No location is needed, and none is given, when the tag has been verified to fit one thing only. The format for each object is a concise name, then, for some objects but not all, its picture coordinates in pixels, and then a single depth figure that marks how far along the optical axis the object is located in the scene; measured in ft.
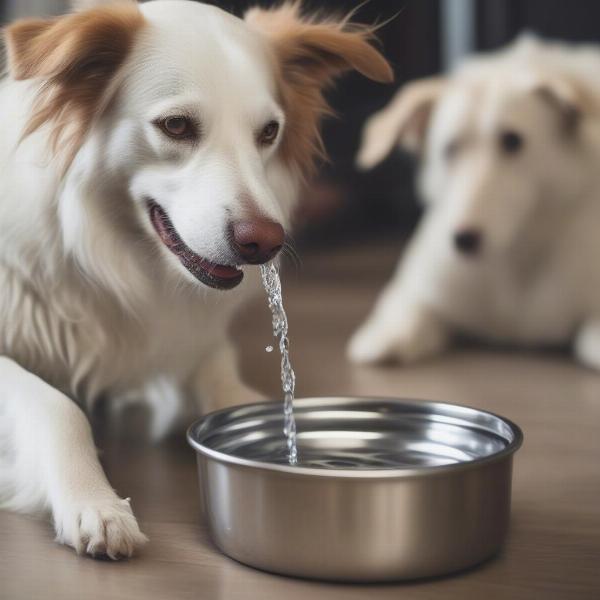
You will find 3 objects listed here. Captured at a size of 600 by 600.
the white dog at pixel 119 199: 3.72
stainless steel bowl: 3.29
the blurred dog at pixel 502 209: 5.44
